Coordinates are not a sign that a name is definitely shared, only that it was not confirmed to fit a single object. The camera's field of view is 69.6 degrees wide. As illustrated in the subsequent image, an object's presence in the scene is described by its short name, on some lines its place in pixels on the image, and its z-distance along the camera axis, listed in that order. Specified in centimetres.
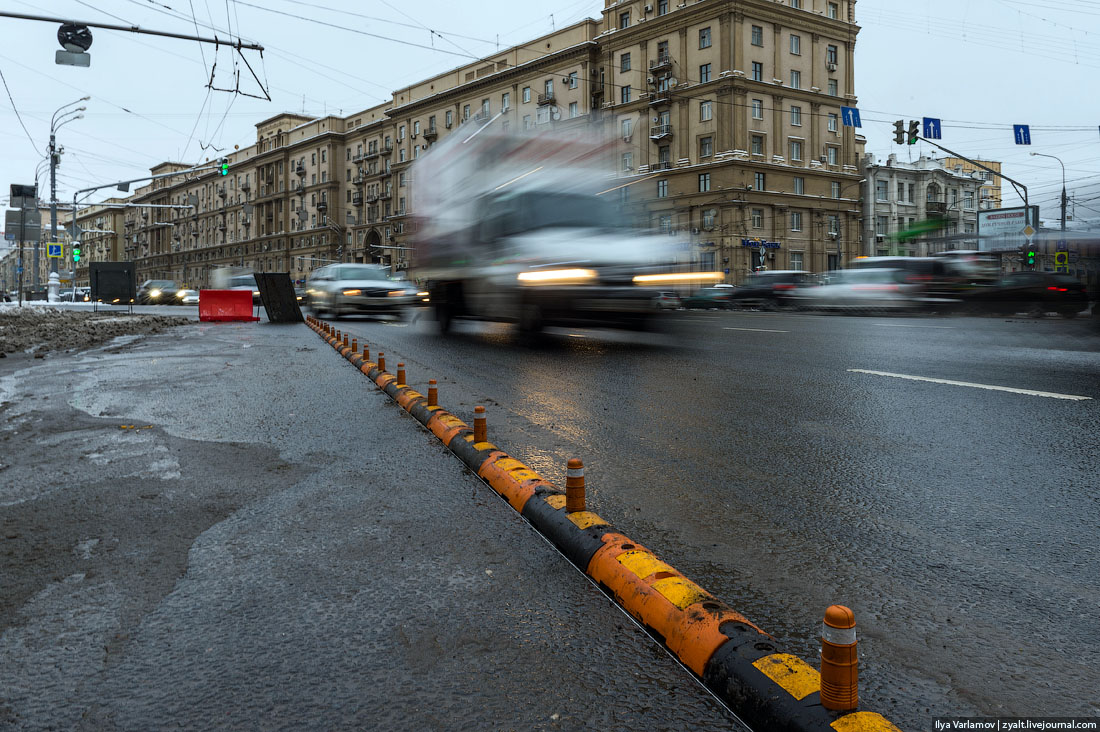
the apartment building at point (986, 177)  7912
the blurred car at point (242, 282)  3443
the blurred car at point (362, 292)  2172
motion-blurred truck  1021
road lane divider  172
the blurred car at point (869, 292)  2322
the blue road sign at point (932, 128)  3136
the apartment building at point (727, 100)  5306
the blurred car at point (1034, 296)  1962
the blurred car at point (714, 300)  3416
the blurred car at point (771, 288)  3122
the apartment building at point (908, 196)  6788
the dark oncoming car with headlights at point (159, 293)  4562
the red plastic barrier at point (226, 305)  2409
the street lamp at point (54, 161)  3312
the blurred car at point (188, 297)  4372
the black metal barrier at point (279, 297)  2283
